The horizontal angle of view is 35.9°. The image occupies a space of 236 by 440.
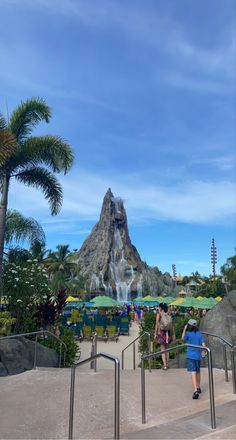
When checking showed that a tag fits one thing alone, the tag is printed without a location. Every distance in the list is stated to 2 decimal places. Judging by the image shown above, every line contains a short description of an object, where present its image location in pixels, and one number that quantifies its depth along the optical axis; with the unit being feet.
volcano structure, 263.90
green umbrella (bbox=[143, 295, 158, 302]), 135.31
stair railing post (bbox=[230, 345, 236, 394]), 20.47
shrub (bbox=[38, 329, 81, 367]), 40.75
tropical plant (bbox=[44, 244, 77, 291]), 157.55
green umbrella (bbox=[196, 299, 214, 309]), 77.89
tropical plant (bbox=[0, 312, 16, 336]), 34.13
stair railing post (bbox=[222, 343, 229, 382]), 23.81
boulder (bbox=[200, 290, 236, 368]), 31.07
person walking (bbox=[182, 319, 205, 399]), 20.29
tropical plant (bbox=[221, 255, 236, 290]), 153.26
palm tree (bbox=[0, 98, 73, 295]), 43.29
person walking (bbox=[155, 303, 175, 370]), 27.94
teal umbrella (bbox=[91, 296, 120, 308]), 88.94
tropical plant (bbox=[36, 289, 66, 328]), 43.96
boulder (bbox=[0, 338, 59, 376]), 30.40
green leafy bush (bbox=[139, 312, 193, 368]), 37.85
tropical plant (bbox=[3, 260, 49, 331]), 44.47
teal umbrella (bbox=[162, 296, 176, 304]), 122.32
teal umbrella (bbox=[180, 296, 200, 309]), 81.66
